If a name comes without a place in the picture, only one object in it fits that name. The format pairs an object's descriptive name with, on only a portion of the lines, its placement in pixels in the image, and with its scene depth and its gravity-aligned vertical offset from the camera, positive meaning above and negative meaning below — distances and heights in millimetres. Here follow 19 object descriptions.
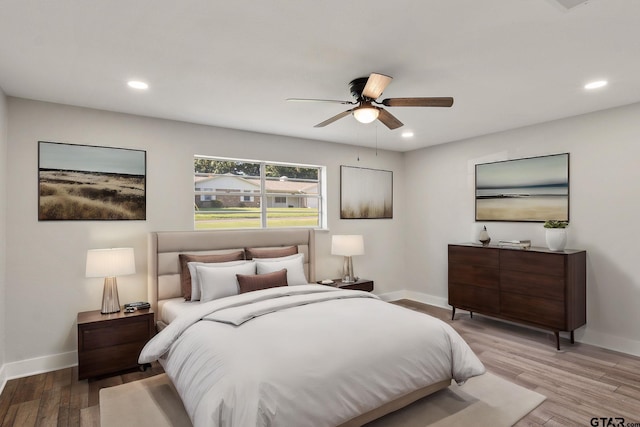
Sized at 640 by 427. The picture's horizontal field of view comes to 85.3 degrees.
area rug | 2459 -1478
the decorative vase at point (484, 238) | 4648 -342
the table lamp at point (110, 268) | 3217 -507
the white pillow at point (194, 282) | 3521 -700
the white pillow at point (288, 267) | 3803 -599
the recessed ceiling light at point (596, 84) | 2992 +1124
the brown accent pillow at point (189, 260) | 3590 -512
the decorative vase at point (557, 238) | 3848 -288
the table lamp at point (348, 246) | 4887 -474
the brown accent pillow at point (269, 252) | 4145 -477
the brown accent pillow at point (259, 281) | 3479 -695
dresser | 3721 -856
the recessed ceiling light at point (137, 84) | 2900 +1098
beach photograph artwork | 4207 +303
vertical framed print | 5460 +325
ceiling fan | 2504 +859
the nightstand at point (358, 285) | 4645 -980
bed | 1888 -921
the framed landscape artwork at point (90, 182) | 3352 +318
